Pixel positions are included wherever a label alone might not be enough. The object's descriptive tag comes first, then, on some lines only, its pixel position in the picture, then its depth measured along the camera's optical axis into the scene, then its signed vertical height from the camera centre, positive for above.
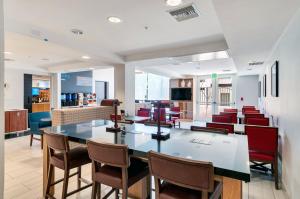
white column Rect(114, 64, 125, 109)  5.36 +0.51
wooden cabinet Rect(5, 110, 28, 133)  5.81 -0.74
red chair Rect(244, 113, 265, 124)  4.49 -0.44
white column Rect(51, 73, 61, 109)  7.62 +0.35
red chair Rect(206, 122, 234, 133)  3.20 -0.49
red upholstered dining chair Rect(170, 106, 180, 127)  6.94 -0.73
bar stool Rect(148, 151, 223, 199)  1.10 -0.50
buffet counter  4.16 -0.41
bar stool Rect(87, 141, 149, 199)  1.47 -0.67
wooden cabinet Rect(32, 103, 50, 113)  7.38 -0.37
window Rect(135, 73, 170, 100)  10.93 +0.72
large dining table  1.27 -0.45
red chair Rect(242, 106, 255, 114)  6.26 -0.37
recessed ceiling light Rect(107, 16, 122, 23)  2.73 +1.22
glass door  8.78 +0.17
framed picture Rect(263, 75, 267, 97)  5.05 +0.35
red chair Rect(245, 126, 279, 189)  2.86 -0.77
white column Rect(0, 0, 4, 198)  1.41 -0.08
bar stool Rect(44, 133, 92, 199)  1.94 -0.70
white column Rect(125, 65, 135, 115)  5.41 +0.28
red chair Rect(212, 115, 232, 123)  4.19 -0.47
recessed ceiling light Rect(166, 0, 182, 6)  2.22 +1.21
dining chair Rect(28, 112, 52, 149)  4.86 -0.66
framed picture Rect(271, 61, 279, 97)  3.20 +0.35
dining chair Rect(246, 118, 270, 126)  3.81 -0.50
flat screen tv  9.47 +0.24
